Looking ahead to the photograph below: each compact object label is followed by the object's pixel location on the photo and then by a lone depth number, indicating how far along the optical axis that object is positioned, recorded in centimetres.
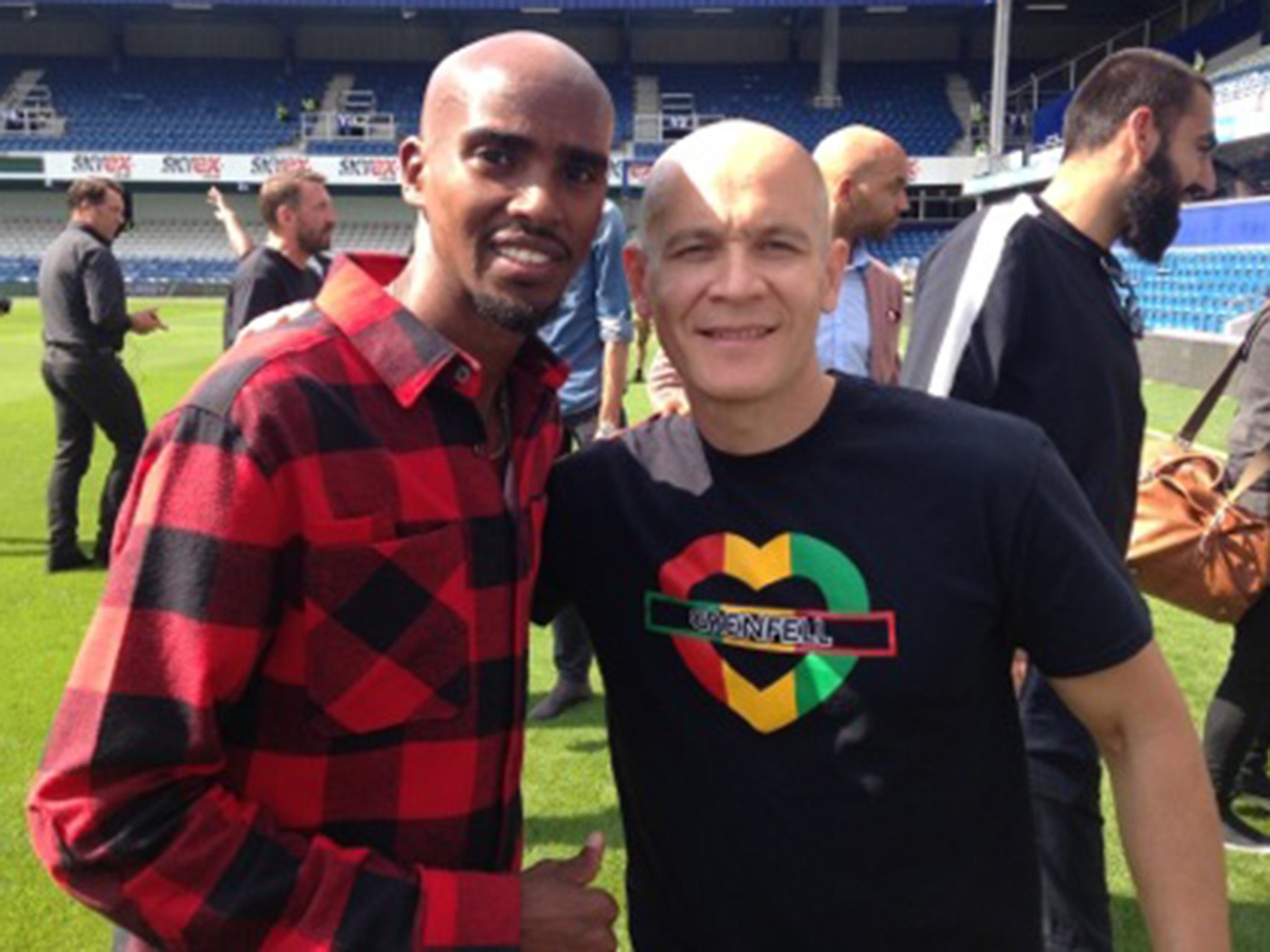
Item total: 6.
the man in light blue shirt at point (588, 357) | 452
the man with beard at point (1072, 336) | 254
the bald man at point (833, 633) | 142
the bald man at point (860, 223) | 372
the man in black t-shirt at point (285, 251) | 530
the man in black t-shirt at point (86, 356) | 655
